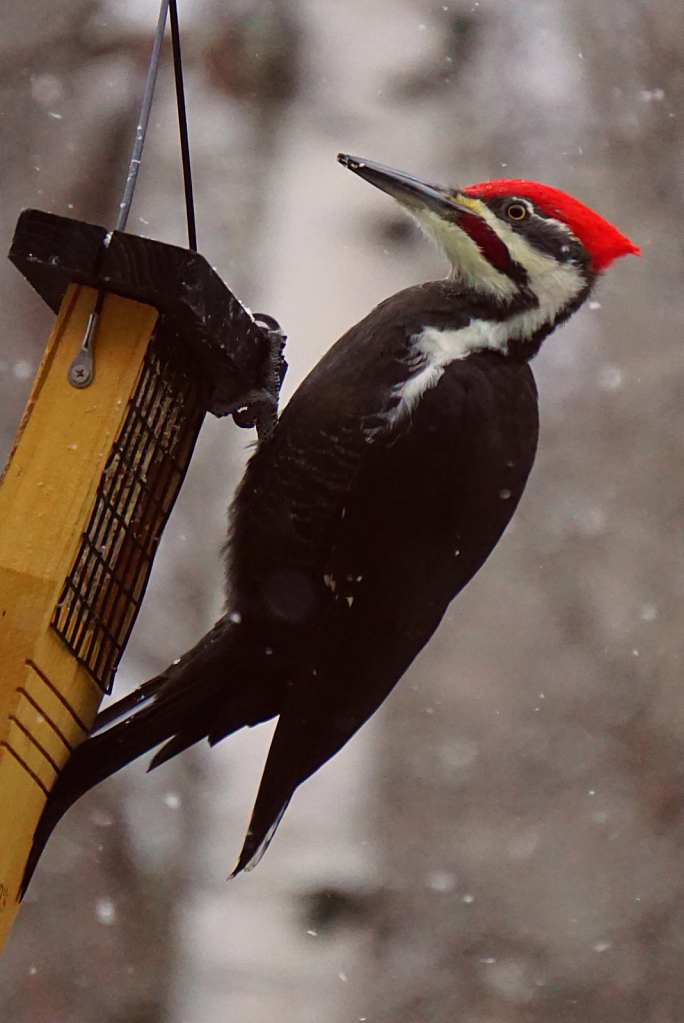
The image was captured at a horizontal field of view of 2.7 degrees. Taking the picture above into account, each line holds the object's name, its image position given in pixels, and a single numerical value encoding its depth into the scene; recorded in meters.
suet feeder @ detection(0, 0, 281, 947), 5.57
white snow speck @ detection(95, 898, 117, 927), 7.85
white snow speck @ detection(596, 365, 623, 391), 8.34
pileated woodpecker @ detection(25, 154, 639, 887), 5.69
